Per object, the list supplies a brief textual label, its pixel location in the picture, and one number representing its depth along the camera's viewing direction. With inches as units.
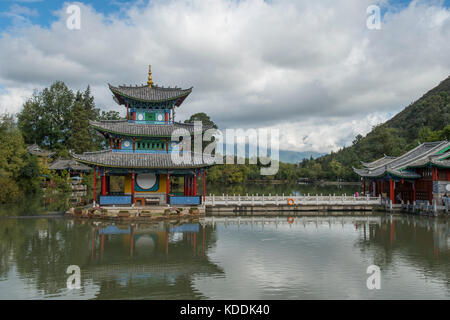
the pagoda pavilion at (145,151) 1044.5
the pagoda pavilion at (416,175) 1091.9
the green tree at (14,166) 1414.9
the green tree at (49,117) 2556.6
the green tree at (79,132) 2397.9
